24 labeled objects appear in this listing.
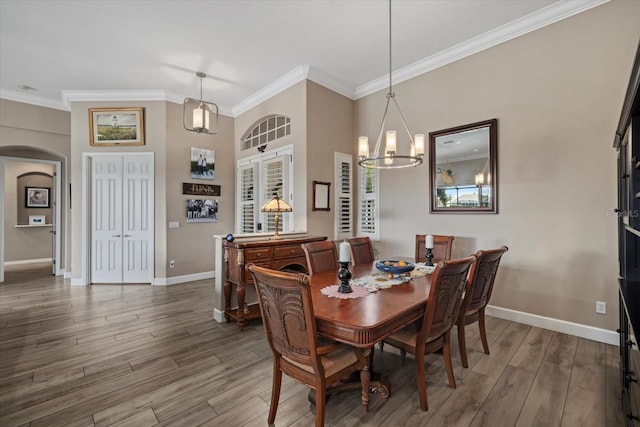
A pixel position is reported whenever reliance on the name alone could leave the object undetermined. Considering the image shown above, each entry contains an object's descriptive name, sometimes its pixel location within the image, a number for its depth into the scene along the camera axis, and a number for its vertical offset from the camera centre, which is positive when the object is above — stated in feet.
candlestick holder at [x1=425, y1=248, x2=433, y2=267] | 9.54 -1.48
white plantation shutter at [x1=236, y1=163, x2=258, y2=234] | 17.70 +0.96
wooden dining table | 4.83 -1.86
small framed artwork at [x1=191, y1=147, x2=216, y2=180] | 17.95 +3.22
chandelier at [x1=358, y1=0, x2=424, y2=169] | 8.52 +2.03
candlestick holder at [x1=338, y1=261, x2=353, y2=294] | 6.53 -1.51
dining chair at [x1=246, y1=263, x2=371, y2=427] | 4.83 -2.44
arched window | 15.70 +4.95
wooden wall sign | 17.61 +1.58
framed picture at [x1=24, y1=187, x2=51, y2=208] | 23.99 +1.47
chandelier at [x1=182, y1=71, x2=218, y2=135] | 12.96 +4.44
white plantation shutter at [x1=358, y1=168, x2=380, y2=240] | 15.35 +0.56
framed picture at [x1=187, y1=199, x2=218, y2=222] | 17.81 +0.23
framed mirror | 11.35 +1.90
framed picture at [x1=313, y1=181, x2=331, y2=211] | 14.34 +0.92
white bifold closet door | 16.72 -0.42
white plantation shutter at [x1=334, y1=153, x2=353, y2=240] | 15.47 +0.92
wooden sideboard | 10.40 -1.82
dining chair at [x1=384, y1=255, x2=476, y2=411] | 5.87 -2.45
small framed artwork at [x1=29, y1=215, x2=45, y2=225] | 24.00 -0.50
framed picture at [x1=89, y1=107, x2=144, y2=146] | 16.65 +5.15
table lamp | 11.70 +0.27
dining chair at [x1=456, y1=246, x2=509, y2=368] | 7.25 -2.16
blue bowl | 7.98 -1.56
